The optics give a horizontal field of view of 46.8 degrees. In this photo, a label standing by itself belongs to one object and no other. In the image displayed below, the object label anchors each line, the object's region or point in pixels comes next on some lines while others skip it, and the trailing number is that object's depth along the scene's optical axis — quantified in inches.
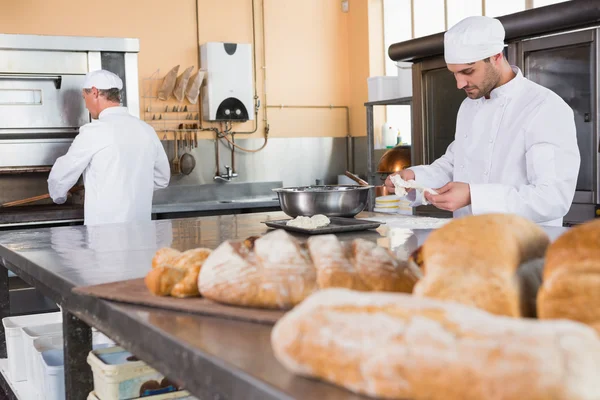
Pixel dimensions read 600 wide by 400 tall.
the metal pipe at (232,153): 246.4
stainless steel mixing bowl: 100.0
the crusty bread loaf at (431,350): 22.3
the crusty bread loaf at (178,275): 47.0
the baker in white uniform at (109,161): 154.6
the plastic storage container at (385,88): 216.2
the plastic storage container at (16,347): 98.7
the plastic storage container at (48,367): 81.8
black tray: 85.5
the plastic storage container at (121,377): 67.3
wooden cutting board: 41.6
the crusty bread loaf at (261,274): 41.6
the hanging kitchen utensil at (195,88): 226.5
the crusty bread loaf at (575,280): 28.2
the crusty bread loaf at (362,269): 40.0
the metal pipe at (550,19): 131.8
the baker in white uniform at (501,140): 94.7
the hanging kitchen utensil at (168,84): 223.6
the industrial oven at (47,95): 178.2
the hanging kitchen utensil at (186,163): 233.9
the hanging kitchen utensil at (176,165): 232.7
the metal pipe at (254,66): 249.3
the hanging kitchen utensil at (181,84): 225.5
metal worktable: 32.9
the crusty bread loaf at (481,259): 30.8
